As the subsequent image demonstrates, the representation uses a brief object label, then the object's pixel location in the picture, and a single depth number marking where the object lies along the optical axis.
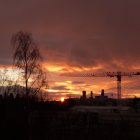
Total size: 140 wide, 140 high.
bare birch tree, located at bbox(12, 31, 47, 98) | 49.00
